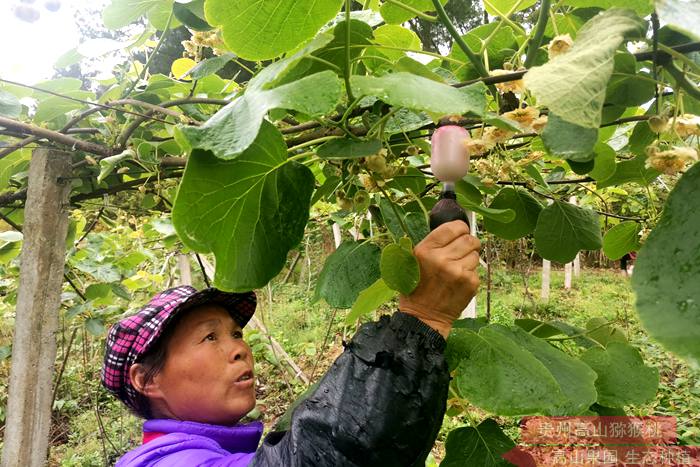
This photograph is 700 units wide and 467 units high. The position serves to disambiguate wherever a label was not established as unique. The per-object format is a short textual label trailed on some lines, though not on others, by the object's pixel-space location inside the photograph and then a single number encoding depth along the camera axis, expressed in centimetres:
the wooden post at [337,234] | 328
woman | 64
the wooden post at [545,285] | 596
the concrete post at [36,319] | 116
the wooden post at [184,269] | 322
